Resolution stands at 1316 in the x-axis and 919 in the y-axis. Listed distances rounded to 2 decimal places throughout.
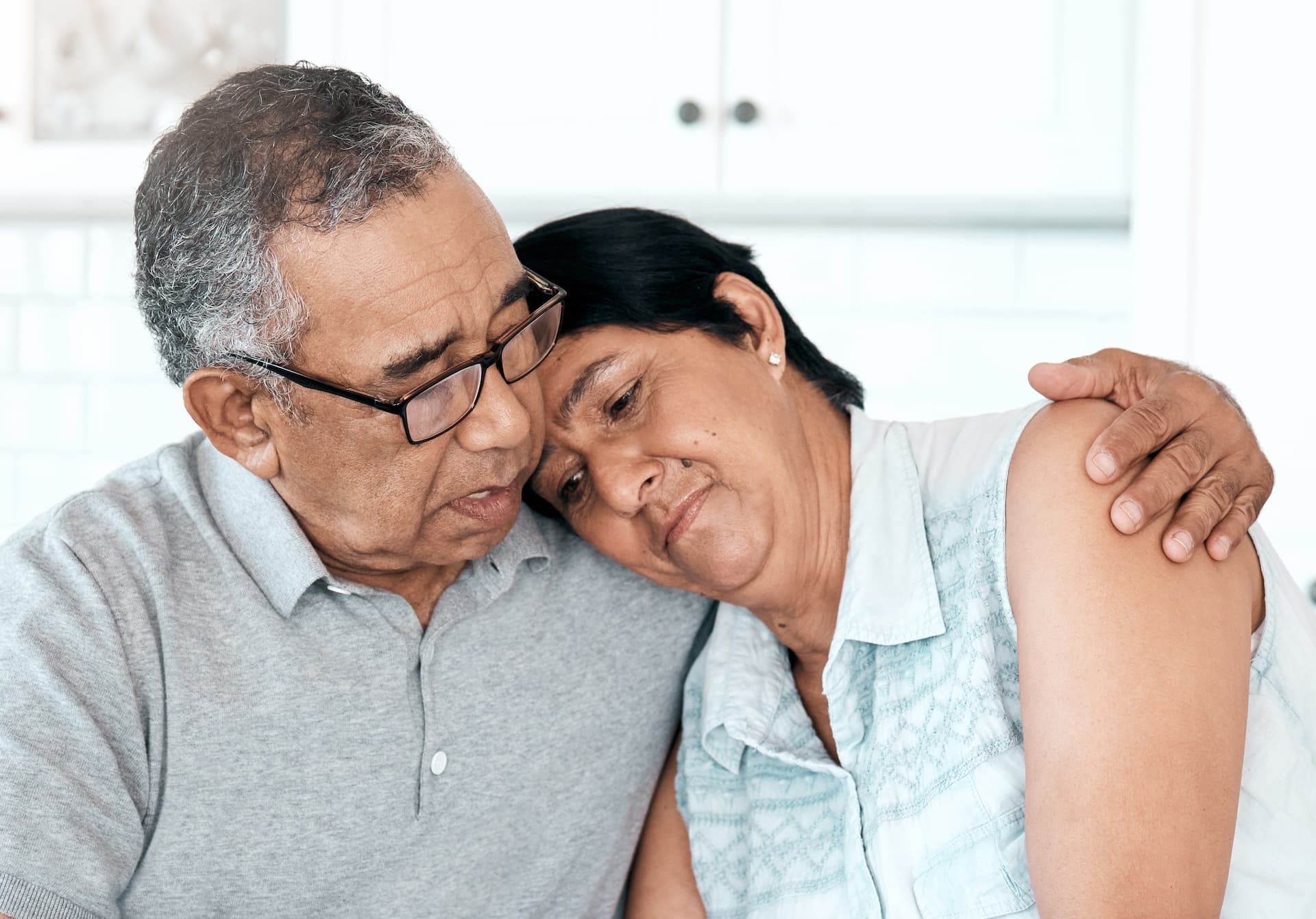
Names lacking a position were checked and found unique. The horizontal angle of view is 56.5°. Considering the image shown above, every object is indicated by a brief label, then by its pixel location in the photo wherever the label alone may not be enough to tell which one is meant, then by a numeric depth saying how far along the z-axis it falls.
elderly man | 1.17
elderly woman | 1.00
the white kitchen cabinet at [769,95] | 2.02
